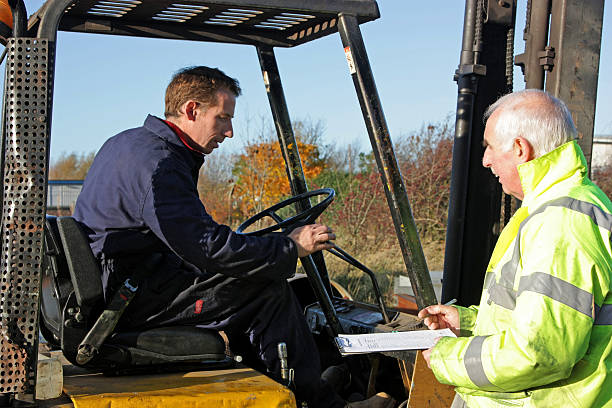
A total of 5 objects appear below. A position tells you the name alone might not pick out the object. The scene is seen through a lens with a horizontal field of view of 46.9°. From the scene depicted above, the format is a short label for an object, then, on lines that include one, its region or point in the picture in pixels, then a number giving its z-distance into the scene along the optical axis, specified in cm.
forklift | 204
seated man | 248
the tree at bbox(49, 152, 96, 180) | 3679
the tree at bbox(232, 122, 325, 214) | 1168
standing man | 169
